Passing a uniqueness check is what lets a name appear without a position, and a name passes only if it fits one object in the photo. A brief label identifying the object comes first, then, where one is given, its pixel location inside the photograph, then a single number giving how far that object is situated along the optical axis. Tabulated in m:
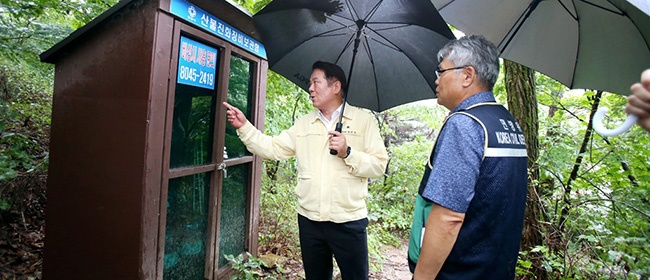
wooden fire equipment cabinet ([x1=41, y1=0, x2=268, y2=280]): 2.26
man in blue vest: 1.44
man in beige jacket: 2.34
